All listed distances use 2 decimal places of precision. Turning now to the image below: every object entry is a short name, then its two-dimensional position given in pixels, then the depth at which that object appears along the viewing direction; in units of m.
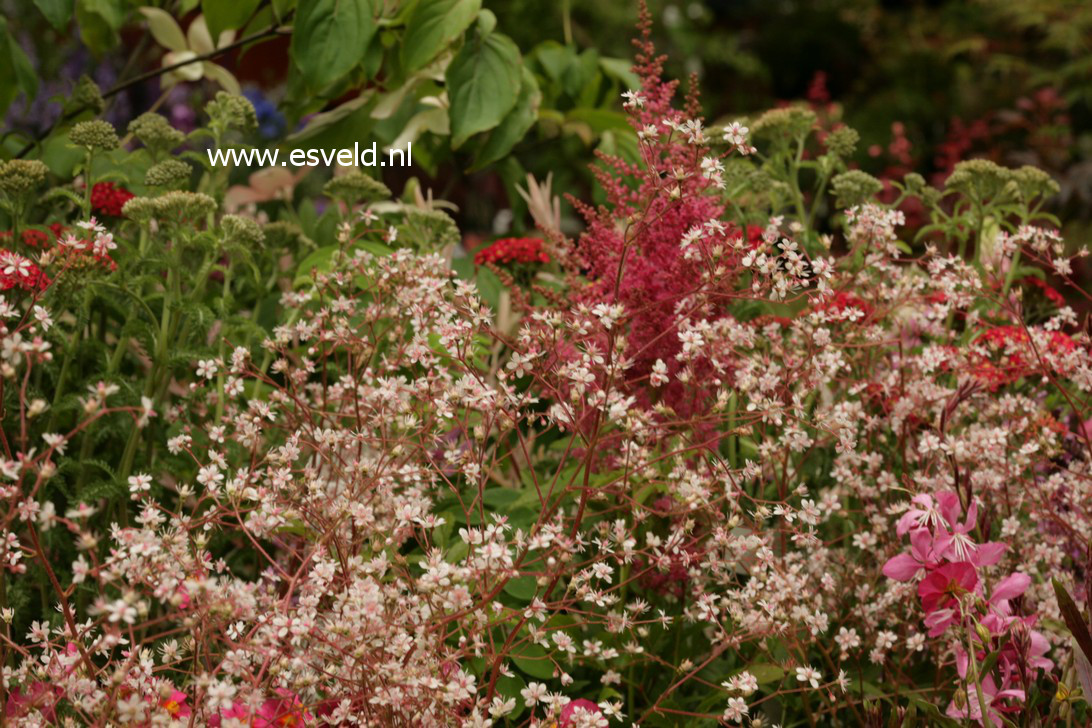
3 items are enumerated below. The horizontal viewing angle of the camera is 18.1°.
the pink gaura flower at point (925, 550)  1.84
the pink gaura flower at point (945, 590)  1.84
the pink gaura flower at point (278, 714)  1.79
